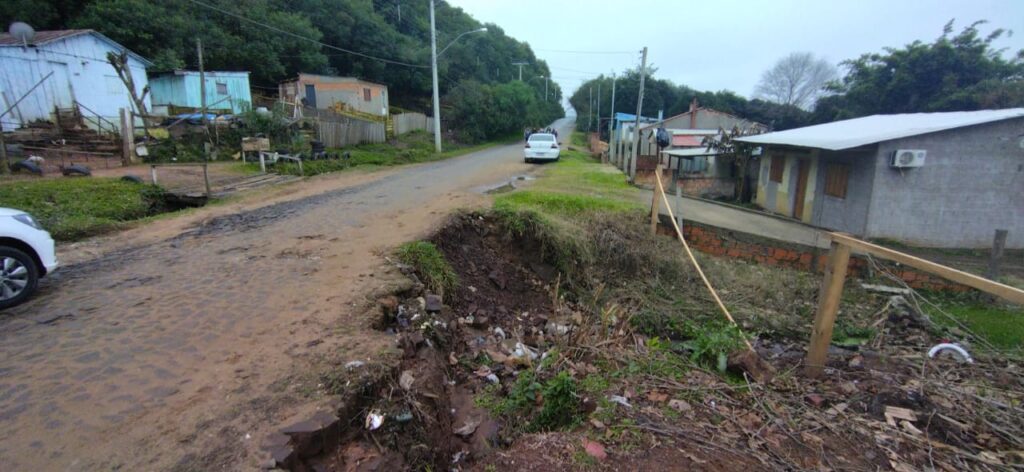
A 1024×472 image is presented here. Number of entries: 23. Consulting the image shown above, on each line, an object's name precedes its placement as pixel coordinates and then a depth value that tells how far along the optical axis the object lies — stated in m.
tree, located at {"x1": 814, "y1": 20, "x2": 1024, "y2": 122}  25.67
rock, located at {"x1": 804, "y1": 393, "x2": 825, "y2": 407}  3.62
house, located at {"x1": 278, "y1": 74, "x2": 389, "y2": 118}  30.91
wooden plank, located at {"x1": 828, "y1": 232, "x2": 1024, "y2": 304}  2.79
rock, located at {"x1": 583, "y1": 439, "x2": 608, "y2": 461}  2.88
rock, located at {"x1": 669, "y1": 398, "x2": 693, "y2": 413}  3.43
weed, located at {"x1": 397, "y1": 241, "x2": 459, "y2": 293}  5.77
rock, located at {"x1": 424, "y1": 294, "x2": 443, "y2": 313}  5.04
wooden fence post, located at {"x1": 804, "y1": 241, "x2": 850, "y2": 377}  3.96
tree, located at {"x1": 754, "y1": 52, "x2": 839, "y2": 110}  53.88
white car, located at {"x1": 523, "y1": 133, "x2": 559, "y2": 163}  19.22
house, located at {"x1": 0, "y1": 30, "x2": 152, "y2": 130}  15.78
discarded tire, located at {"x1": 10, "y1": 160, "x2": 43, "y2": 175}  11.30
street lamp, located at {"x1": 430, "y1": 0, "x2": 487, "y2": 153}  22.19
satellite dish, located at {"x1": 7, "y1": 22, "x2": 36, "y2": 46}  15.82
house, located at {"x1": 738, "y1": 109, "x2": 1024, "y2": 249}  10.57
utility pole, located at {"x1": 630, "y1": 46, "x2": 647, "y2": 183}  16.80
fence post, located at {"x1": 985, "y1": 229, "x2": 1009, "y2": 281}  8.26
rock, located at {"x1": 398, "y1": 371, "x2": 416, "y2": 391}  3.59
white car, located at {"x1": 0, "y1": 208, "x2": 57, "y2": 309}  4.40
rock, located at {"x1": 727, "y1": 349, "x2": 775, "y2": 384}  3.99
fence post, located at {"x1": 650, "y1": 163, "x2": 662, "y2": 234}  9.16
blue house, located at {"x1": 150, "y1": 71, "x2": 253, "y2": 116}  23.91
